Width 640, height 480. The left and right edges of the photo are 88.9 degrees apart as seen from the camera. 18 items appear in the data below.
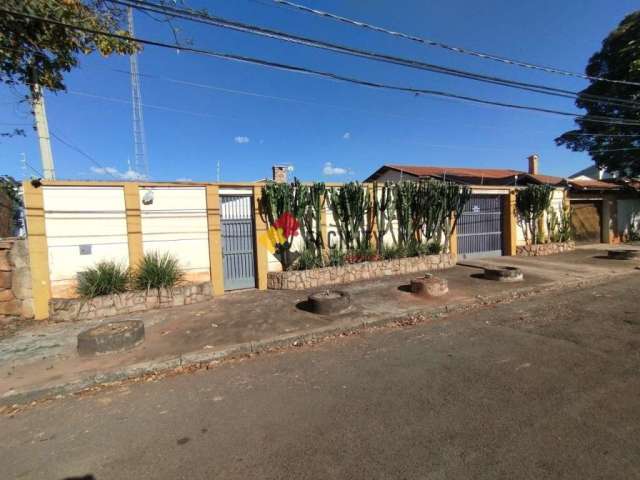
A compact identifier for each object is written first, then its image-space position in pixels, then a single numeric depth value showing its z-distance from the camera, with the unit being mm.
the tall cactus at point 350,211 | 9844
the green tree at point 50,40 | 5371
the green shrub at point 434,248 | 11138
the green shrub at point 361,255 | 9667
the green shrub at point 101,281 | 6895
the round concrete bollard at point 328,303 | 6246
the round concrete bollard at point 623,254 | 11422
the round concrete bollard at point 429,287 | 7383
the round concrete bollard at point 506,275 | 8523
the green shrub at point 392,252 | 10230
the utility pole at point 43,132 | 6750
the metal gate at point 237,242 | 8688
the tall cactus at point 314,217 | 9438
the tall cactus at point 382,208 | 10484
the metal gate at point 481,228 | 12789
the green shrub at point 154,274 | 7340
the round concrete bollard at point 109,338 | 4738
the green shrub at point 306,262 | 9125
